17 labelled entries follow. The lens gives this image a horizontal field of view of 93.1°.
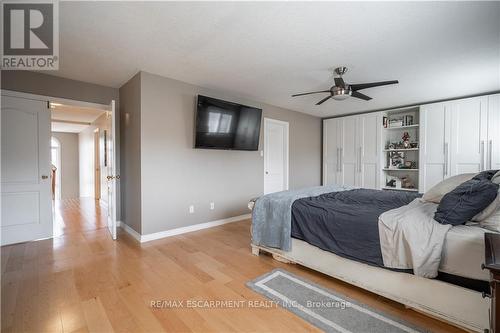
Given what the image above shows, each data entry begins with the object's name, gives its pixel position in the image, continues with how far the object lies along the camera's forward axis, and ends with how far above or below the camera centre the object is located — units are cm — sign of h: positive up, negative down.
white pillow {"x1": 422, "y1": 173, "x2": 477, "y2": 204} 211 -22
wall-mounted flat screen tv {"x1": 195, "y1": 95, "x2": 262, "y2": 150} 375 +66
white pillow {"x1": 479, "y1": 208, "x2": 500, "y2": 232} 163 -42
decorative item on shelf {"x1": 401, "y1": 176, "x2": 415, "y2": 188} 502 -43
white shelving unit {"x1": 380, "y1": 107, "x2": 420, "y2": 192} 498 +30
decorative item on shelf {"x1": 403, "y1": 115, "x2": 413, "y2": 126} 497 +89
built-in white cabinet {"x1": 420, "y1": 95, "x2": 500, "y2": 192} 392 +45
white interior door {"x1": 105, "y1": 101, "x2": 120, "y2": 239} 341 -32
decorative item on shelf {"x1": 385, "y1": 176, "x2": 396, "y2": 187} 517 -40
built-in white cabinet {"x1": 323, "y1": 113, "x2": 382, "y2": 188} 528 +30
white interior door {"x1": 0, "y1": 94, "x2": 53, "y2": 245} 313 -10
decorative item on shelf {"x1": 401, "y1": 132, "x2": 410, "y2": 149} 493 +48
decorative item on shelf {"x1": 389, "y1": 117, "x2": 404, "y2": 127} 503 +88
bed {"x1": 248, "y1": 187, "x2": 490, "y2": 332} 155 -73
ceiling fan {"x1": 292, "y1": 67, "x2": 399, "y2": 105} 298 +96
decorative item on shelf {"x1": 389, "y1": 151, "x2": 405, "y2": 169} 511 +8
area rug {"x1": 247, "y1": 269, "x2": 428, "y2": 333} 164 -113
